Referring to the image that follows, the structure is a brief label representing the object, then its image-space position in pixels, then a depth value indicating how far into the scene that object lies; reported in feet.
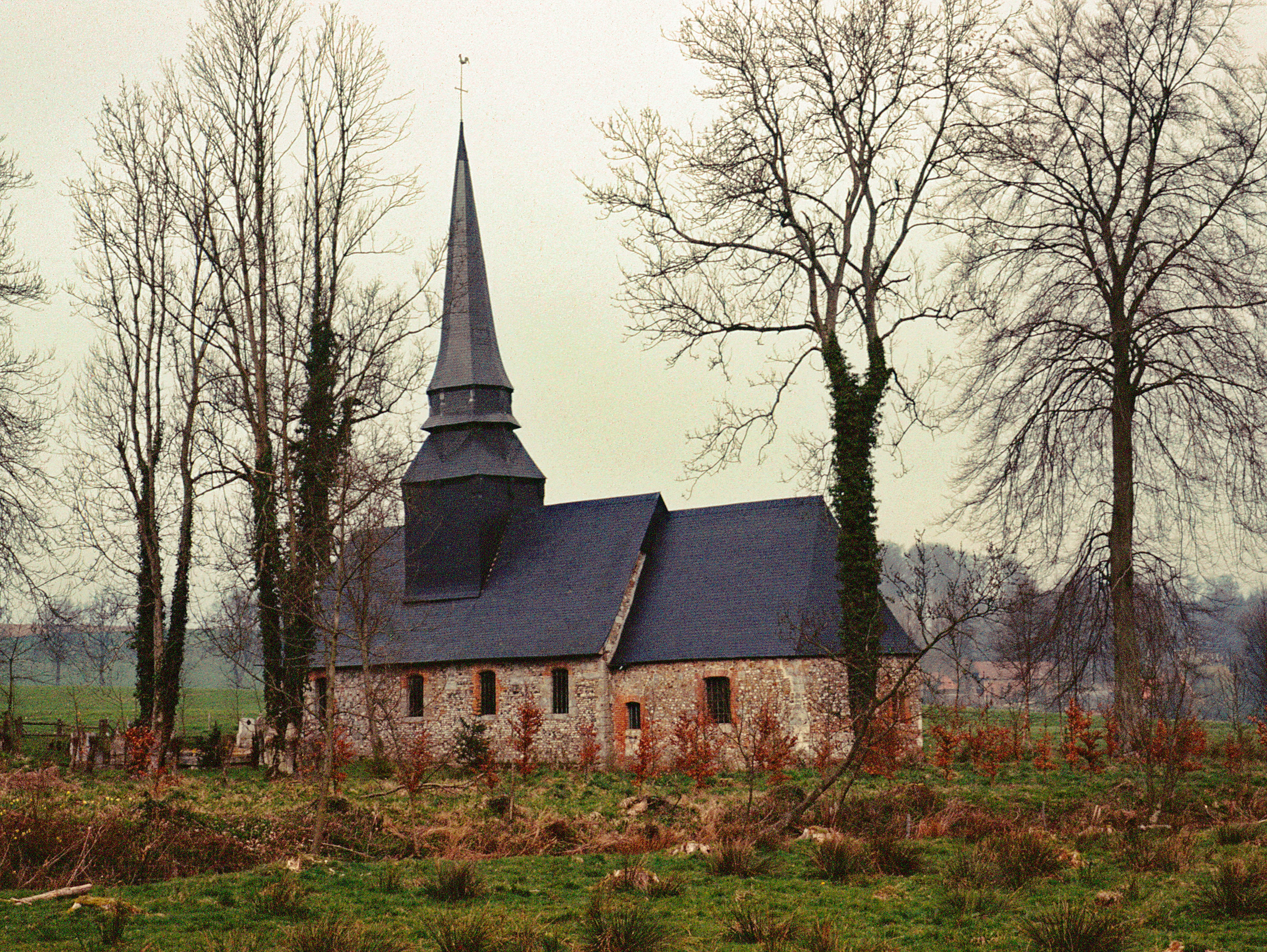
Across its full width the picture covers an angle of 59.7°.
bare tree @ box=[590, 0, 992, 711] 76.74
